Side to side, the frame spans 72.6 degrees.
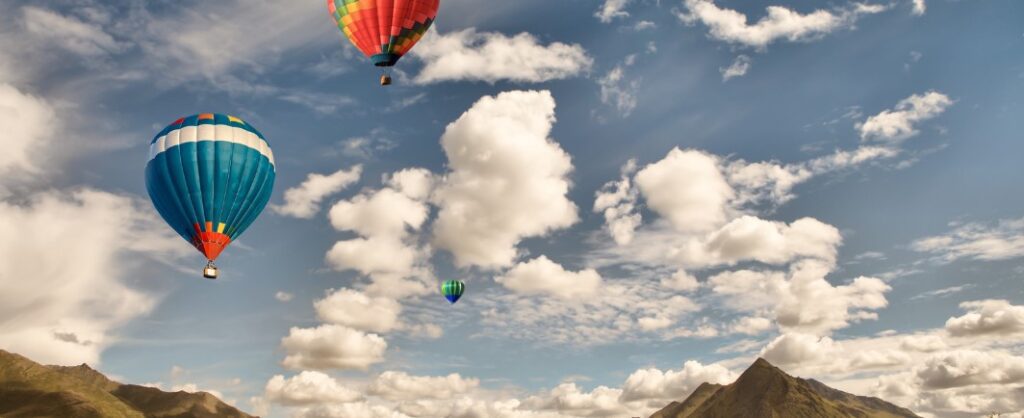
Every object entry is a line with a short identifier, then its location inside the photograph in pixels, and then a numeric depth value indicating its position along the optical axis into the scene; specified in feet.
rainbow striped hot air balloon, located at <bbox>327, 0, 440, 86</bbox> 271.28
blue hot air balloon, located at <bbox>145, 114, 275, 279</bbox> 229.04
